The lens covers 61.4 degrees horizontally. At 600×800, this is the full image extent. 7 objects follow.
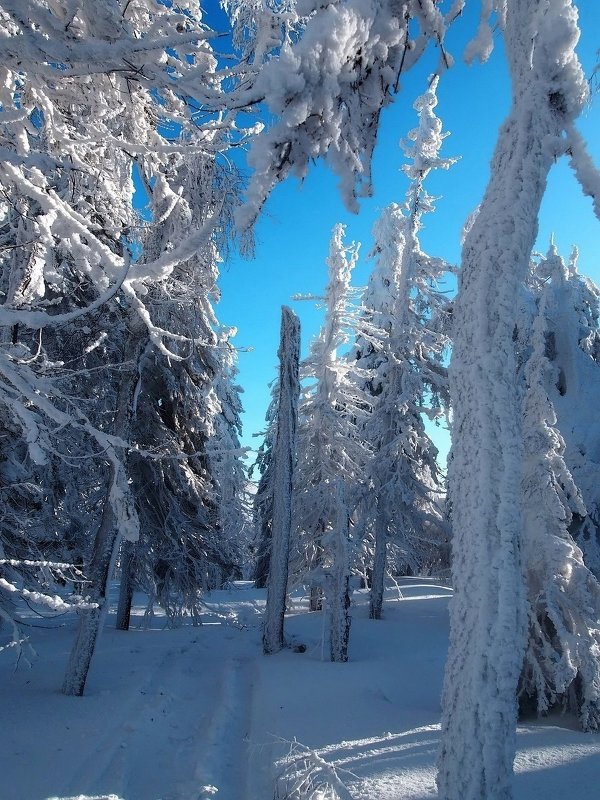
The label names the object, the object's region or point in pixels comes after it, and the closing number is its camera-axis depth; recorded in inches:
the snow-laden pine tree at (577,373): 486.9
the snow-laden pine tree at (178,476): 449.1
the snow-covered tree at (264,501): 741.9
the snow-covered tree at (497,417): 146.0
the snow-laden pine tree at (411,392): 661.3
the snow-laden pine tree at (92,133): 104.2
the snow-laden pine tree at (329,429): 657.0
